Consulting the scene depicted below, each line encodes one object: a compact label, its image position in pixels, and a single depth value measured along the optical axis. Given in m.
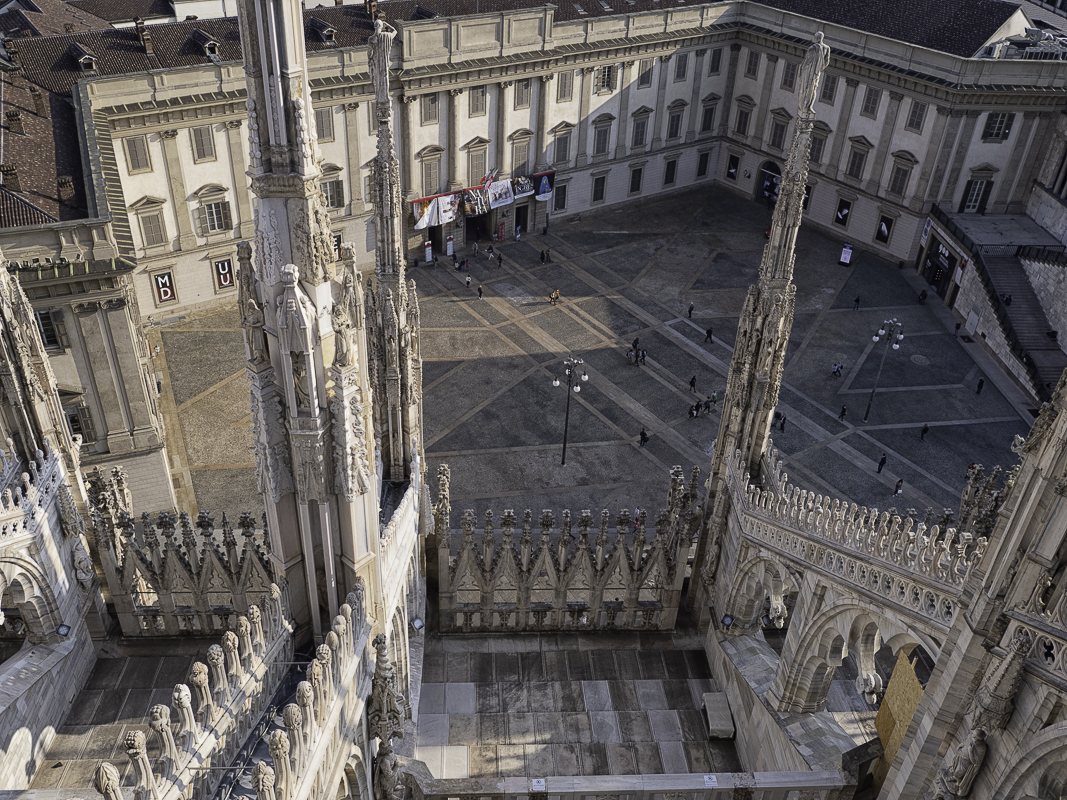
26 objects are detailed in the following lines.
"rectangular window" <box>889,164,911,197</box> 66.75
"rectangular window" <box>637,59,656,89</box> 71.00
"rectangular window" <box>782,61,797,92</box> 72.44
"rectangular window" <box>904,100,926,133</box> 64.05
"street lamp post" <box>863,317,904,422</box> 56.16
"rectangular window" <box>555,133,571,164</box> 70.12
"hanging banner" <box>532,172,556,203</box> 69.62
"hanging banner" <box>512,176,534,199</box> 68.44
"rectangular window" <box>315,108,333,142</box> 58.28
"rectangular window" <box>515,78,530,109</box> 65.38
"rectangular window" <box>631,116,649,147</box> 73.81
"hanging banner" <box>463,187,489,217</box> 66.38
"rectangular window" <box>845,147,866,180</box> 69.24
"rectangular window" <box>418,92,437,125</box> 61.50
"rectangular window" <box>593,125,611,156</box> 71.88
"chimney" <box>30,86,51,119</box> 44.34
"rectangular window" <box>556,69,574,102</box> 66.94
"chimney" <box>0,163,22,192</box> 35.94
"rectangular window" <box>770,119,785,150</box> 74.69
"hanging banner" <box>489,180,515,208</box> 67.38
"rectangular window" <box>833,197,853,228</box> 71.12
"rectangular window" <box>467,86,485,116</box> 63.50
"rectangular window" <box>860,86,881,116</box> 66.38
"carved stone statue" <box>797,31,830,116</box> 20.44
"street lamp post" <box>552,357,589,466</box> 51.47
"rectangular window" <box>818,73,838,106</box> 69.06
